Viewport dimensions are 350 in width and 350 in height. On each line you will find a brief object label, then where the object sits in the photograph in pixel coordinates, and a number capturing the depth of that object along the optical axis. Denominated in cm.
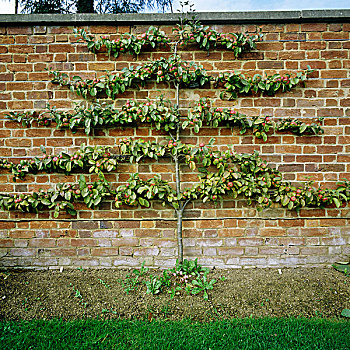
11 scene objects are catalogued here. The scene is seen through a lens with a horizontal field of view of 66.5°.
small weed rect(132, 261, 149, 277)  246
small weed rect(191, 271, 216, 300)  218
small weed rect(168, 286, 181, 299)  215
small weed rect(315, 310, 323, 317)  197
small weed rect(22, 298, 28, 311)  203
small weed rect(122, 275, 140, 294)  224
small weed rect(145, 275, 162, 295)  220
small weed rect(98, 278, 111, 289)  229
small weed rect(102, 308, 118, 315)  199
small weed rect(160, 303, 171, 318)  199
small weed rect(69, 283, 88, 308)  207
